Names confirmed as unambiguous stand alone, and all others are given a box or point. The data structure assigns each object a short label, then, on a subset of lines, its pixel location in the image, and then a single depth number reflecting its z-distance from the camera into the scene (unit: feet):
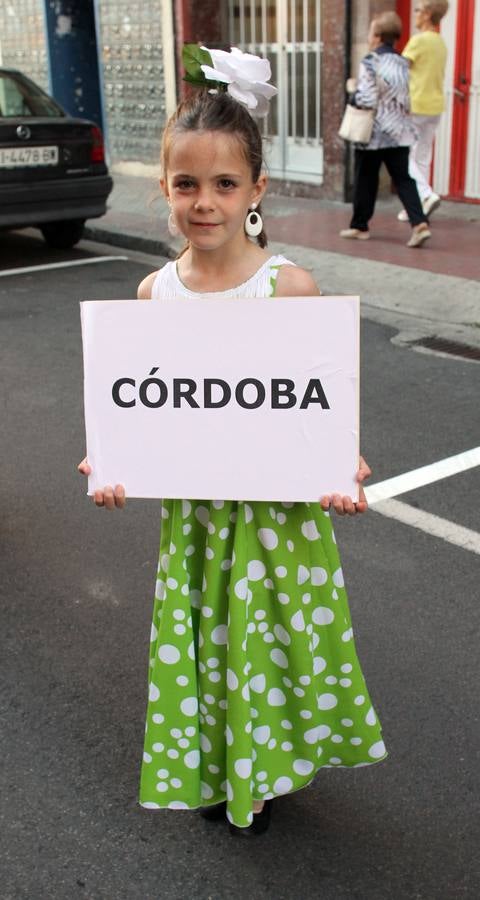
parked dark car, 29.66
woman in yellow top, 29.40
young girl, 7.31
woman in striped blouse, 28.09
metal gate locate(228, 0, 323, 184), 38.65
